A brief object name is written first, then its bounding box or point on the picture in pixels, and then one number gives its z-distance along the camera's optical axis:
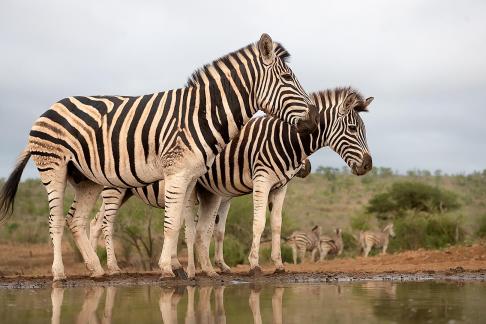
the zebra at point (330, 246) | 24.20
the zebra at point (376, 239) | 24.94
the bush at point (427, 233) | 23.73
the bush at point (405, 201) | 33.72
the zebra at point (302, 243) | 23.31
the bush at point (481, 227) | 25.00
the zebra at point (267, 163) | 11.39
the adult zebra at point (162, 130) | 9.98
